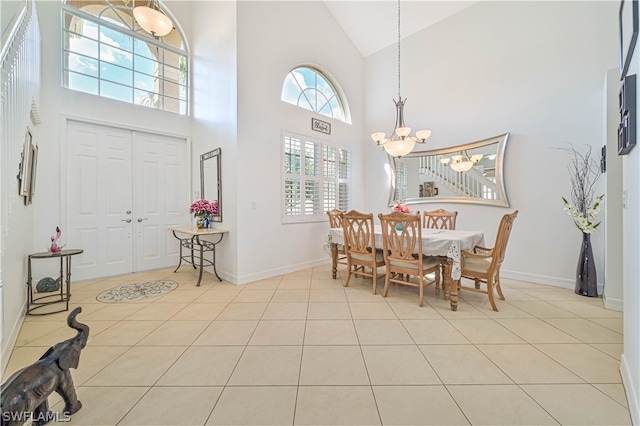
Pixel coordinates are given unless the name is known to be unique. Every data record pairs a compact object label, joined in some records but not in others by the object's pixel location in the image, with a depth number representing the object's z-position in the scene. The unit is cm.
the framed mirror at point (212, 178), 397
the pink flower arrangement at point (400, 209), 337
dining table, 263
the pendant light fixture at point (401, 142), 316
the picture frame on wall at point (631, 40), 133
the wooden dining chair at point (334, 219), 424
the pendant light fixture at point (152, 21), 316
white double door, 375
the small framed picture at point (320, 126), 466
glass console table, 265
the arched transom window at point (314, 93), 448
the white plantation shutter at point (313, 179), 430
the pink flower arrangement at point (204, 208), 395
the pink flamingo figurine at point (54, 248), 279
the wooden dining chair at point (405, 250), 274
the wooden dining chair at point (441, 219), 387
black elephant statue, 104
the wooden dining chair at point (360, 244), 320
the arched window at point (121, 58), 379
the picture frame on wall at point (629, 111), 136
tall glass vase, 298
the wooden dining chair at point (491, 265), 259
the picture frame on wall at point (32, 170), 280
